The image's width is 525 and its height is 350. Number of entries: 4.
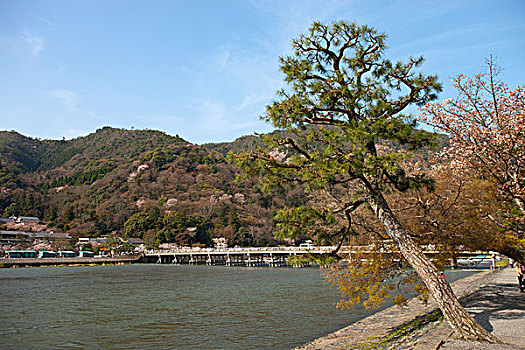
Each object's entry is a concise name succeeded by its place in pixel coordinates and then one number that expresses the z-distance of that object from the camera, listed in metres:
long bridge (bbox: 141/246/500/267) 57.44
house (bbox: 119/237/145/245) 70.69
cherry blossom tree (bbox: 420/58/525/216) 7.59
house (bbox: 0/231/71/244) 64.12
